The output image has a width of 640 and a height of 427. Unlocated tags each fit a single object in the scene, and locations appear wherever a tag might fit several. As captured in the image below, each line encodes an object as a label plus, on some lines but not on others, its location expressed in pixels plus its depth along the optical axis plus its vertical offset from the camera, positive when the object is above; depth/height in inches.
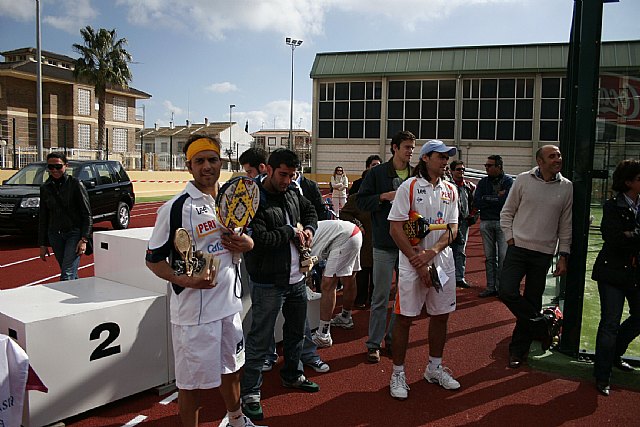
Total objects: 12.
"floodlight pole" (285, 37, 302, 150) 1900.8 +469.3
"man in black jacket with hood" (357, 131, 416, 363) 191.9 -16.7
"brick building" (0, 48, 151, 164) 1652.3 +209.4
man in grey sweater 188.2 -22.9
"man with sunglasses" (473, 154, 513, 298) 305.0 -21.7
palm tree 1571.1 +317.2
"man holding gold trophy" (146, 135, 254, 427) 116.9 -26.7
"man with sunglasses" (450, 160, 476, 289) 320.5 -28.9
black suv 446.6 -26.6
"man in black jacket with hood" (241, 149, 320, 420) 150.3 -26.6
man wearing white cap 165.9 -24.8
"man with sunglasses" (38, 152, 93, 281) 236.8 -22.4
